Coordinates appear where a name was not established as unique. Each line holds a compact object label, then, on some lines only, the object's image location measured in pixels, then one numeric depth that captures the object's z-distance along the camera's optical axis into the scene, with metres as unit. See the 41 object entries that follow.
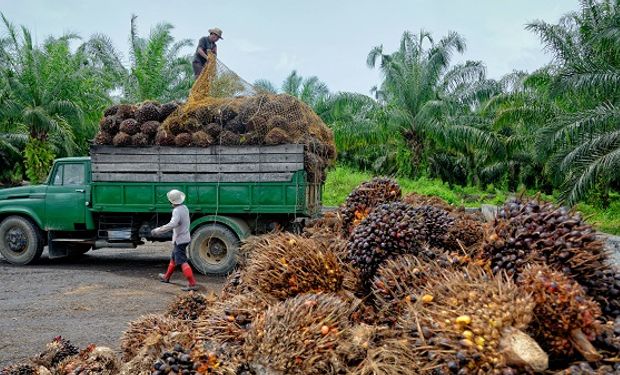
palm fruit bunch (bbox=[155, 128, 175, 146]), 9.91
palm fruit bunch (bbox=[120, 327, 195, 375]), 2.67
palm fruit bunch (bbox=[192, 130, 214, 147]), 9.79
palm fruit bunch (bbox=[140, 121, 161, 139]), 10.04
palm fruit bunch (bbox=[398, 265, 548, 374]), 2.05
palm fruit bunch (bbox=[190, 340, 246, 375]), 2.40
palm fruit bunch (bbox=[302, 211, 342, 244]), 3.81
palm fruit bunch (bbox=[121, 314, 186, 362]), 3.19
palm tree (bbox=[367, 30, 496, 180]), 20.61
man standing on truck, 11.10
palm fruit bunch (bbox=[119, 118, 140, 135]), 10.05
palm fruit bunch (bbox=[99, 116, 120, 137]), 10.22
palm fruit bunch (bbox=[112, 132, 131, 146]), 9.99
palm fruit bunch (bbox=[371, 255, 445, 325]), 2.62
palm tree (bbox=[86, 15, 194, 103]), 19.17
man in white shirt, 8.86
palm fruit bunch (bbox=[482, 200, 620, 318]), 2.60
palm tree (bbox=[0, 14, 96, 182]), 19.38
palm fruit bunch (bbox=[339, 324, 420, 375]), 2.21
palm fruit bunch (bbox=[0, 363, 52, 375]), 3.34
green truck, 9.80
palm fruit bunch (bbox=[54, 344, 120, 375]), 3.03
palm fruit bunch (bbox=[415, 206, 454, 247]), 3.13
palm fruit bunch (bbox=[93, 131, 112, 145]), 10.20
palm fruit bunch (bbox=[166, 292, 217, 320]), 3.65
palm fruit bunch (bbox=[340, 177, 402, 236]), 3.97
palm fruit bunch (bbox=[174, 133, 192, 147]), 9.87
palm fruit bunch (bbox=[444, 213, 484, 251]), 3.13
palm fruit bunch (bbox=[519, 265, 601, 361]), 2.21
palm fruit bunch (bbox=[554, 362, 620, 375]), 2.11
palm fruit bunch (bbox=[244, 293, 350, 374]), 2.28
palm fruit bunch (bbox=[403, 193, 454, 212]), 3.97
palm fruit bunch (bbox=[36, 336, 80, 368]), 3.51
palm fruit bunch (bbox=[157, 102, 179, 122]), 10.16
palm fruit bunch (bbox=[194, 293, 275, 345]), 2.64
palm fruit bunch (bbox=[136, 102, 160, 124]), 10.15
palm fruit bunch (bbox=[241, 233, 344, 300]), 2.92
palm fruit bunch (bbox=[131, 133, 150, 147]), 10.00
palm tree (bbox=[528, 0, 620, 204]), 12.70
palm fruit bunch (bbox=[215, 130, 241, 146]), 9.75
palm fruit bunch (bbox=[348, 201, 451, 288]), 3.02
